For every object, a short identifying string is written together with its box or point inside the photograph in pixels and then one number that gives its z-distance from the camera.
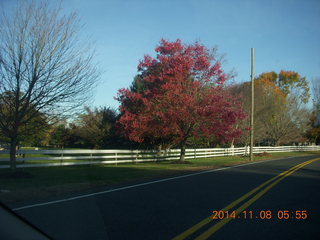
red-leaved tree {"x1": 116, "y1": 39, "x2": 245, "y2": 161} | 20.16
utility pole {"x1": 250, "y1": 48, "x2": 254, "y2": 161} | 26.47
